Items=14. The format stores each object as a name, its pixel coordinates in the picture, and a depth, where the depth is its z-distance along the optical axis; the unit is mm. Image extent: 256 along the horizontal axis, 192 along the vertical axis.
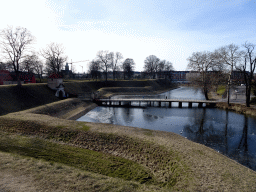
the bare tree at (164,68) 102494
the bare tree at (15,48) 28266
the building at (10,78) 41594
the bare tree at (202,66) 40688
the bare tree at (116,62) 71288
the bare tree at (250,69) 28212
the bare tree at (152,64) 98438
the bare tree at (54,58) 47469
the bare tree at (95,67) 68769
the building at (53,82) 39000
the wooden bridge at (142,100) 37056
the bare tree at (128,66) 89219
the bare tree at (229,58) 30906
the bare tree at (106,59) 66875
